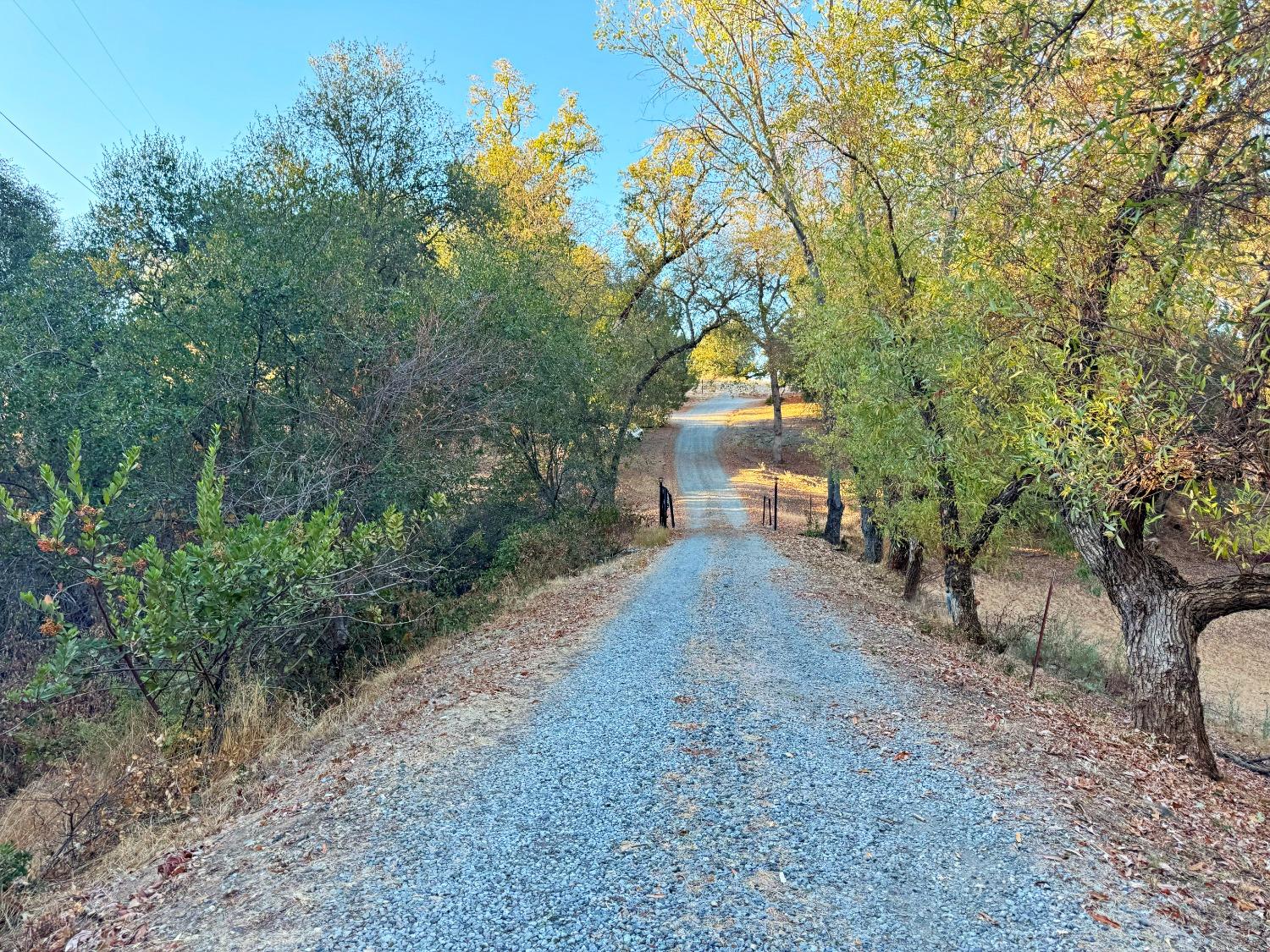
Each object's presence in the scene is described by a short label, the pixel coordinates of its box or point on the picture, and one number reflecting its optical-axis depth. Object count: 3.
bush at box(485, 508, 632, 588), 14.10
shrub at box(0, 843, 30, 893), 4.37
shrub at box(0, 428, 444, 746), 5.03
